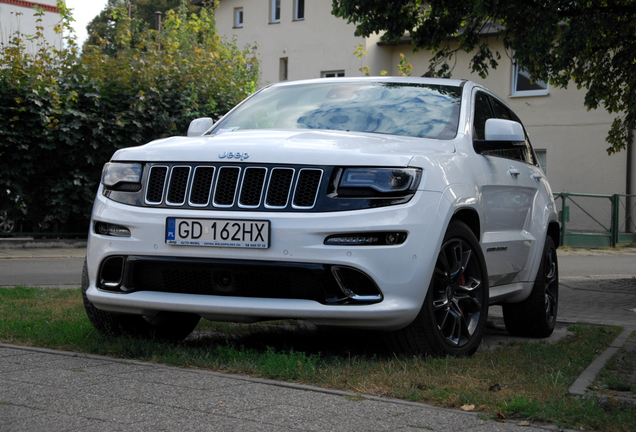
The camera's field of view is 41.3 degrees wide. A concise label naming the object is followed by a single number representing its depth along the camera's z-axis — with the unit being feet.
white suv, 14.42
